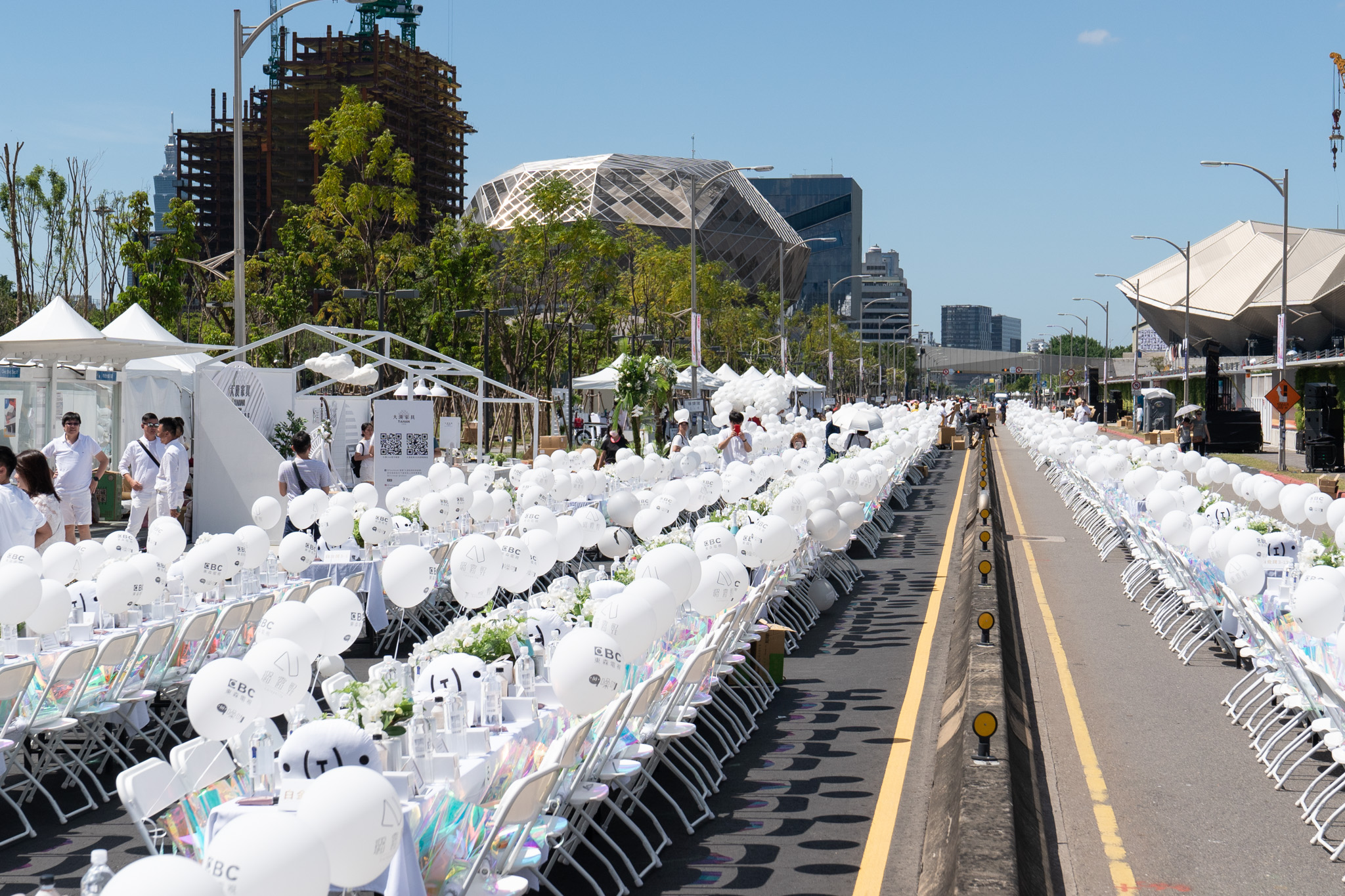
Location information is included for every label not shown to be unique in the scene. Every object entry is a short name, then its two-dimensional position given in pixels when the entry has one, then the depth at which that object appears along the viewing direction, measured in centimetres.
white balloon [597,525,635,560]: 1127
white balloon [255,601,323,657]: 624
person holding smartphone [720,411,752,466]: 2170
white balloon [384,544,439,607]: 846
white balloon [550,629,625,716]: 560
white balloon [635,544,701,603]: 805
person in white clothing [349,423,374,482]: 1972
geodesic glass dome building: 9438
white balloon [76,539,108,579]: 873
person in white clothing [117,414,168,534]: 1428
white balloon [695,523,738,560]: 970
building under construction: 9040
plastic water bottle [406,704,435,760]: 506
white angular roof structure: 9362
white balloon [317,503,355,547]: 1091
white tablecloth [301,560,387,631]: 1062
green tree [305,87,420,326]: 3127
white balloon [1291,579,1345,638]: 715
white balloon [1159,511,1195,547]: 1117
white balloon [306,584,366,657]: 657
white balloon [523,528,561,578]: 988
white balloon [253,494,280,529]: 1152
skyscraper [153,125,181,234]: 17434
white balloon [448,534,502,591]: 804
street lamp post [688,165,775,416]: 2877
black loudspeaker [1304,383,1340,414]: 3128
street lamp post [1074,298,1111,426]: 7506
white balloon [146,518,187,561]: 950
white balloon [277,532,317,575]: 979
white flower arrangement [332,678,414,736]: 517
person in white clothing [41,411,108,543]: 1271
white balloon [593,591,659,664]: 639
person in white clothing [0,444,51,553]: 930
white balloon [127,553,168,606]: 795
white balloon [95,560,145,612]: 779
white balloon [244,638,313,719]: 518
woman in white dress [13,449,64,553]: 999
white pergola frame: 1927
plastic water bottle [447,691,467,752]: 538
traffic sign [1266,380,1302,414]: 2914
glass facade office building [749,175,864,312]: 19512
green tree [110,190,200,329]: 3369
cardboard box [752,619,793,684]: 977
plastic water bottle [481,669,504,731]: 574
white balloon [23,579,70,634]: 726
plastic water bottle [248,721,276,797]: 486
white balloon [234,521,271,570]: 939
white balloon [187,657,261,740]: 501
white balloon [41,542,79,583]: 834
